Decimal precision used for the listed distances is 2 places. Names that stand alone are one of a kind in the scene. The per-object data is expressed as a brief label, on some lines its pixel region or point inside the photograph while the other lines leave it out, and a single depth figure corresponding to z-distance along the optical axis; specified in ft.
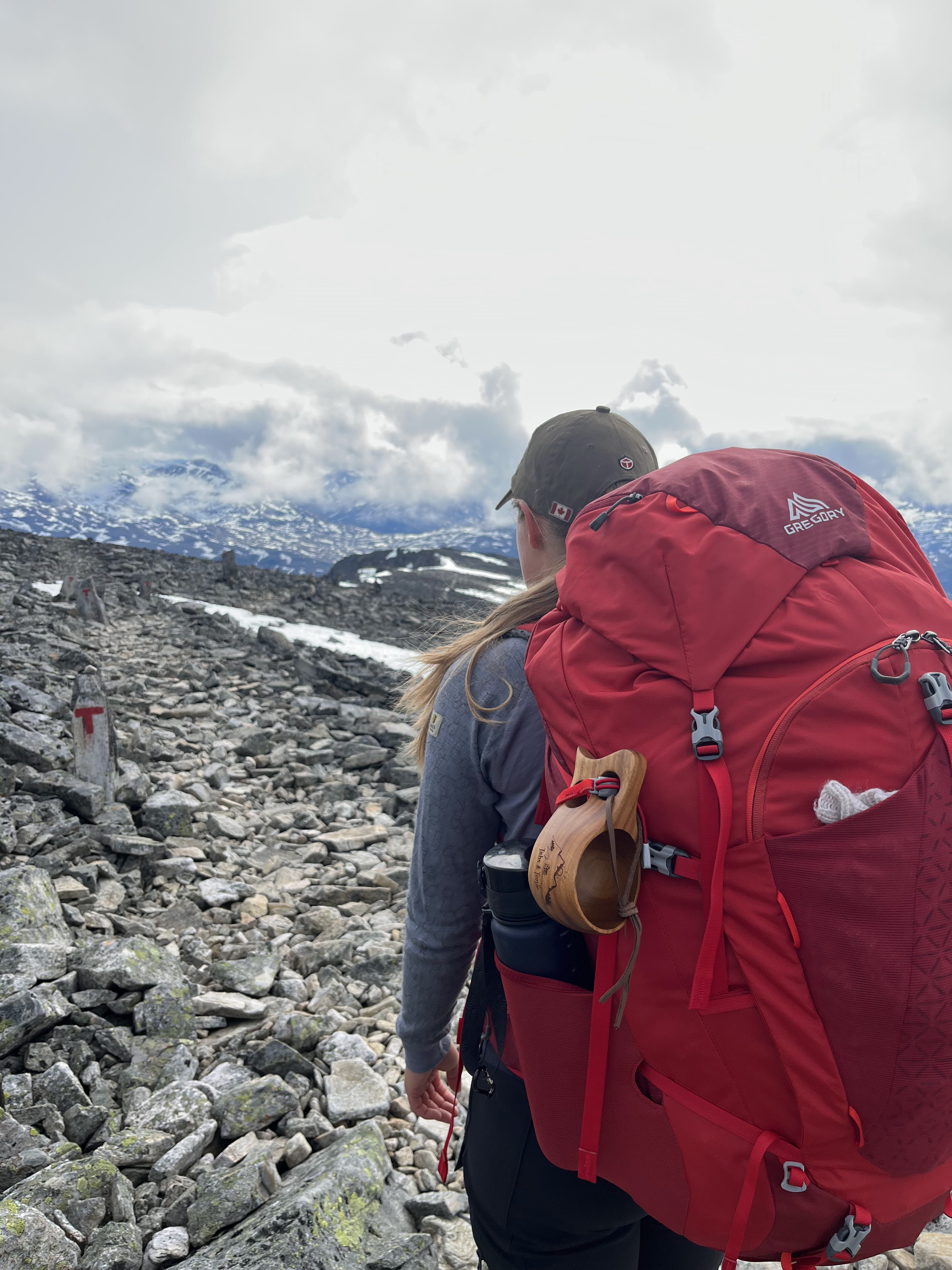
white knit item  3.59
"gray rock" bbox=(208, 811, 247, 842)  19.90
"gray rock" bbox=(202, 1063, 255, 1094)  10.12
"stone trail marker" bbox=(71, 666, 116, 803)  19.15
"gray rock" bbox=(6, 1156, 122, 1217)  7.54
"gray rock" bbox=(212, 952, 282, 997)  12.89
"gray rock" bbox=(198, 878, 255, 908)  16.22
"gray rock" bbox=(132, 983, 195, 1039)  10.96
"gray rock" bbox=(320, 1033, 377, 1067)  11.34
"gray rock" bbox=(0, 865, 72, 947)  11.75
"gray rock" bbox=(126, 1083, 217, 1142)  9.09
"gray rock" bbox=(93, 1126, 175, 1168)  8.42
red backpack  3.64
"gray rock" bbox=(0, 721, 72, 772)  19.94
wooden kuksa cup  3.86
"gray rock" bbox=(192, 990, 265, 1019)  11.93
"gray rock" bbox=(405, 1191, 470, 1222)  8.46
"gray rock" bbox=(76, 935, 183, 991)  11.29
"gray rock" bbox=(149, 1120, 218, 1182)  8.39
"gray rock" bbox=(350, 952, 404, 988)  13.85
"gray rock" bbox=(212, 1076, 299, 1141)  9.32
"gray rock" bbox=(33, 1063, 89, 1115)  9.18
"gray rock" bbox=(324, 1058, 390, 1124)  10.03
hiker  5.16
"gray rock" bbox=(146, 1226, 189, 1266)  7.39
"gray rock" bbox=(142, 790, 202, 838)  19.01
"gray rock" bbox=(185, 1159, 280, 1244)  7.61
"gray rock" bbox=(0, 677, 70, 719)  25.08
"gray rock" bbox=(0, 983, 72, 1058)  9.77
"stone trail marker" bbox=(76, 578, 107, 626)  54.13
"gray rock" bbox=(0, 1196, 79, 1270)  6.79
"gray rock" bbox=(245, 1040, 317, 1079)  10.62
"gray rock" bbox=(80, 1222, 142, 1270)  7.11
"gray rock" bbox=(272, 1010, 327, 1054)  11.44
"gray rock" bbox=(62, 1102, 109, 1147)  8.96
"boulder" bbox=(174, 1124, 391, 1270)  6.63
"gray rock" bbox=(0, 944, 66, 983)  10.97
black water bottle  4.55
